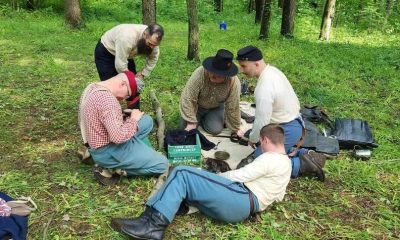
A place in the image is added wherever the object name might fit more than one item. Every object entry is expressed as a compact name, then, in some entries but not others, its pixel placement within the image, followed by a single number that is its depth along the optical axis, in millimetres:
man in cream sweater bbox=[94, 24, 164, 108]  5102
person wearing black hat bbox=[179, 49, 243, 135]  5307
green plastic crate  4703
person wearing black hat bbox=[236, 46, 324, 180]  4302
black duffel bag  5297
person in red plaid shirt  3816
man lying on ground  3406
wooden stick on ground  5280
